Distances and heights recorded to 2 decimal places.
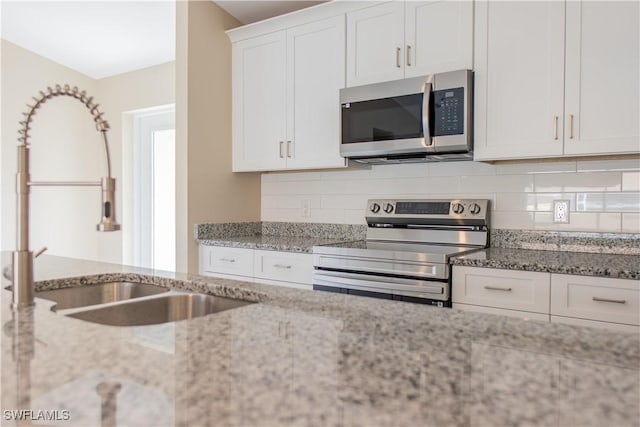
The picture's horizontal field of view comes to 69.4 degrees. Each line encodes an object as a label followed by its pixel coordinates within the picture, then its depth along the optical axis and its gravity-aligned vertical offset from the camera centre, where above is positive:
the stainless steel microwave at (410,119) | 2.35 +0.46
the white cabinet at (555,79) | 2.02 +0.59
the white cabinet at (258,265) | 2.66 -0.39
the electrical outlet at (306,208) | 3.35 -0.04
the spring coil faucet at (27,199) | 1.01 +0.01
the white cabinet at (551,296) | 1.74 -0.38
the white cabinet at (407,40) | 2.41 +0.91
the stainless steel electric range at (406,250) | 2.13 -0.24
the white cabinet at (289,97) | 2.88 +0.70
